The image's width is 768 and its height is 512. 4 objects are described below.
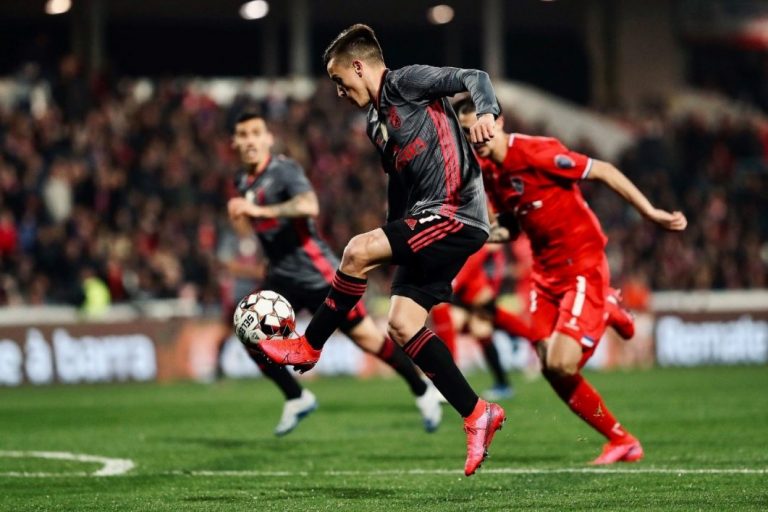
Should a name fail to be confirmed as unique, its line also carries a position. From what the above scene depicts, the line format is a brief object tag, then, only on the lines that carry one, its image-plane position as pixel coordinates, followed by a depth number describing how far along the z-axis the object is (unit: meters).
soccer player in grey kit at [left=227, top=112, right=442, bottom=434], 21.28
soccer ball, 15.15
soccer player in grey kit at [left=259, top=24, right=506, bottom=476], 14.49
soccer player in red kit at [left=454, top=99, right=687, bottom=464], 17.61
